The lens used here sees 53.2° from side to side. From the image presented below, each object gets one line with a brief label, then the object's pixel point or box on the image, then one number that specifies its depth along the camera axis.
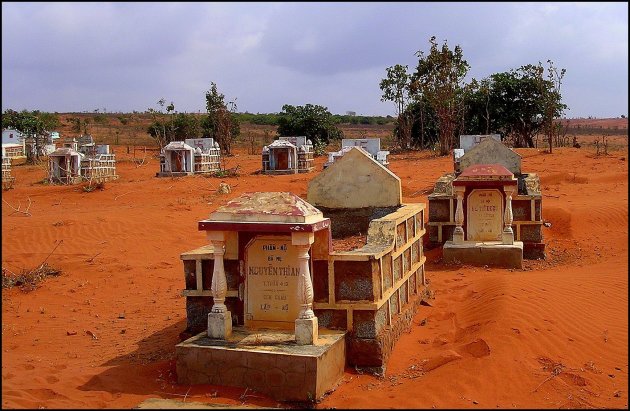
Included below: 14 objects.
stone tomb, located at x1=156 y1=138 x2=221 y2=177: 33.12
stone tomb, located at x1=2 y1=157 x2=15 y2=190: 28.40
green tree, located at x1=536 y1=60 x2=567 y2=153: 35.59
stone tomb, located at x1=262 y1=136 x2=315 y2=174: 33.72
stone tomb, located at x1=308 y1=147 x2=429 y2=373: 7.39
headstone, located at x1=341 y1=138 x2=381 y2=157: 31.48
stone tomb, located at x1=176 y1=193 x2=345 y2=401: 6.52
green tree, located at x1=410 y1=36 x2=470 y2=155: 36.53
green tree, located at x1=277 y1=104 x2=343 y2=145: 49.97
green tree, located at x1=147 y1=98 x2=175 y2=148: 53.41
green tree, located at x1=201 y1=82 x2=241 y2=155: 47.38
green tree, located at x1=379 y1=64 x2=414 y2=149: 41.88
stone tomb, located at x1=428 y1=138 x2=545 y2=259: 14.41
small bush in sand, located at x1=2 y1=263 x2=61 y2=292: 12.11
